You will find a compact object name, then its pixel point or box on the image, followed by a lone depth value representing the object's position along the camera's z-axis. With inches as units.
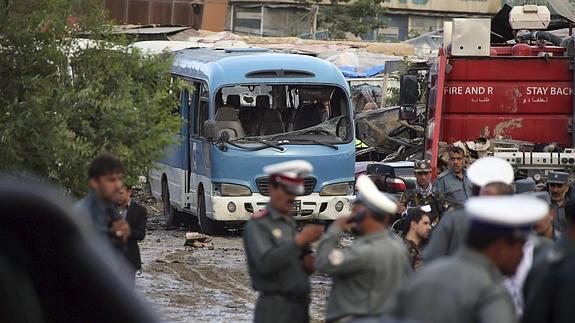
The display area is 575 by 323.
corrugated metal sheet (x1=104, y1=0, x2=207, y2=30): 4131.4
